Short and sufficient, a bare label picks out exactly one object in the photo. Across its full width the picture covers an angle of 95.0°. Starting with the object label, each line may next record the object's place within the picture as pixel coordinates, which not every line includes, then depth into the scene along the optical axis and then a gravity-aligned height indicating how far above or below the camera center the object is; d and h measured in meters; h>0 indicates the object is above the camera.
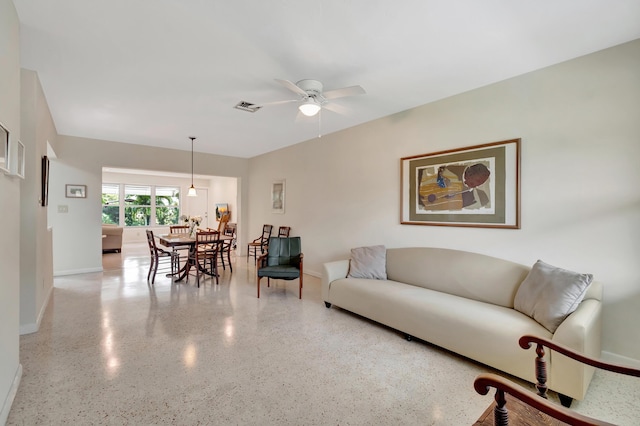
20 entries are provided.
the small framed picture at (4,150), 1.78 +0.37
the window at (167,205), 10.82 +0.24
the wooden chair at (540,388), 1.04 -0.71
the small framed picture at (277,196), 6.62 +0.37
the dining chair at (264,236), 6.81 -0.57
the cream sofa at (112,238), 8.12 -0.76
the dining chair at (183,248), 5.37 -0.67
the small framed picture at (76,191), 5.62 +0.38
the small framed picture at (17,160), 2.00 +0.36
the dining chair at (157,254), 5.15 -0.80
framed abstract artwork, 3.07 +0.32
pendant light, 7.04 +0.47
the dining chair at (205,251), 5.07 -0.70
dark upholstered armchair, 4.34 -0.72
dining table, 5.10 -0.57
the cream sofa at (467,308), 2.06 -0.88
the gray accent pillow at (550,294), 2.25 -0.64
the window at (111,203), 9.91 +0.26
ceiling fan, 2.78 +1.20
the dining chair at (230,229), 8.41 -0.50
